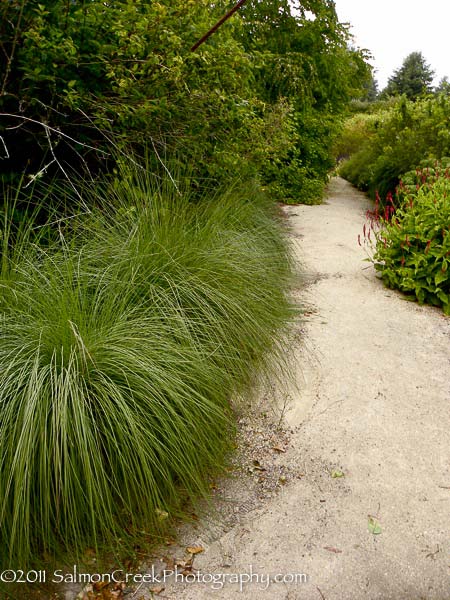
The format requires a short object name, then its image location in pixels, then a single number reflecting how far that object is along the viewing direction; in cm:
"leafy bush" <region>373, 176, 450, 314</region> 394
